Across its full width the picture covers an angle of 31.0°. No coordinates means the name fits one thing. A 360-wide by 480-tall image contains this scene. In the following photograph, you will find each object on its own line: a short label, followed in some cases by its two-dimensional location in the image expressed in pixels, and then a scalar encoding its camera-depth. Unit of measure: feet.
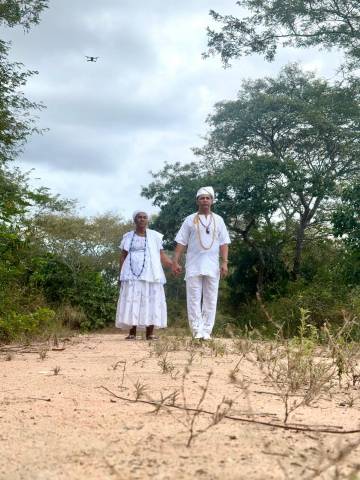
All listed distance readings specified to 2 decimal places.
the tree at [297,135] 66.64
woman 26.76
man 23.54
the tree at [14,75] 43.34
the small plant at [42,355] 16.21
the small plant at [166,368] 12.38
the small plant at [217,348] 16.01
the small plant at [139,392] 9.44
